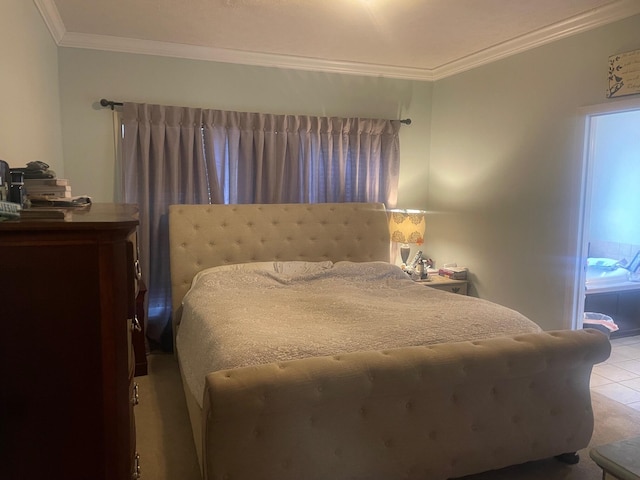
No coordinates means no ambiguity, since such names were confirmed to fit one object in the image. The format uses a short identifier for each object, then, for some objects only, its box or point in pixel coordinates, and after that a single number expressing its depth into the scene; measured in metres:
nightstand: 4.07
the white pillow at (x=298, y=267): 3.63
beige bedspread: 2.15
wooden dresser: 1.16
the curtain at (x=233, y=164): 3.73
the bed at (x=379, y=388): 1.76
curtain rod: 3.63
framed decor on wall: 2.83
